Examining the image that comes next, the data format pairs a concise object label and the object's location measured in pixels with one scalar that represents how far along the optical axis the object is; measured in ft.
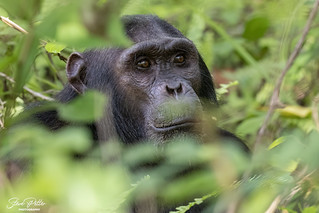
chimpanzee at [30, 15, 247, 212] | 28.27
